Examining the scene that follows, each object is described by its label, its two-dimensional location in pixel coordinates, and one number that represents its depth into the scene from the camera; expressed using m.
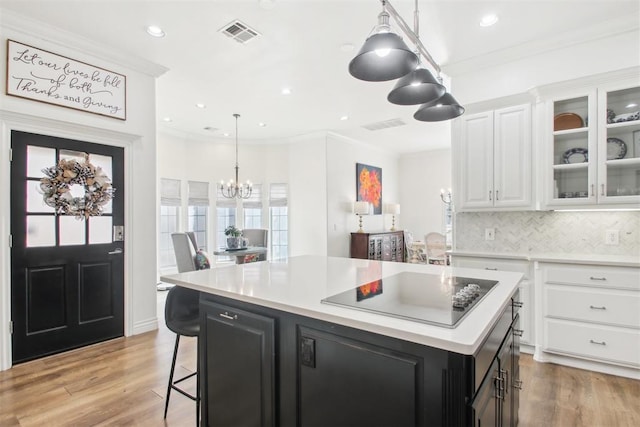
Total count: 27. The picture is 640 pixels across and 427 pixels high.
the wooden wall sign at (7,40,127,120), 2.80
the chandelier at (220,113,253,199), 6.41
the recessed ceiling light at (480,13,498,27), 2.72
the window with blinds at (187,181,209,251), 6.75
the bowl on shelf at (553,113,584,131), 3.00
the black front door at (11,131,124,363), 2.86
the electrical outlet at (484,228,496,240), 3.51
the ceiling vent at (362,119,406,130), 5.93
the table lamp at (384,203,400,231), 8.26
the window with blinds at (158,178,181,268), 6.36
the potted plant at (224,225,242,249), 5.51
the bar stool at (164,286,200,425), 1.92
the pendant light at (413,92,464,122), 2.00
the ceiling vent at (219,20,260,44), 2.92
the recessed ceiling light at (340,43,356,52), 3.24
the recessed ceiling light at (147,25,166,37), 2.94
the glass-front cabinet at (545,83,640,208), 2.77
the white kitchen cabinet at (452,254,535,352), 2.95
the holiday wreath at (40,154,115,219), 3.02
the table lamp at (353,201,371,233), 6.95
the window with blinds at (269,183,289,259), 7.45
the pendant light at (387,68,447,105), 1.82
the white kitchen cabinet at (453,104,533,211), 3.14
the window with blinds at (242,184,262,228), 7.47
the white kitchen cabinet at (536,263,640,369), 2.52
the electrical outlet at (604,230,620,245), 2.95
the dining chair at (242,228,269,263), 6.66
